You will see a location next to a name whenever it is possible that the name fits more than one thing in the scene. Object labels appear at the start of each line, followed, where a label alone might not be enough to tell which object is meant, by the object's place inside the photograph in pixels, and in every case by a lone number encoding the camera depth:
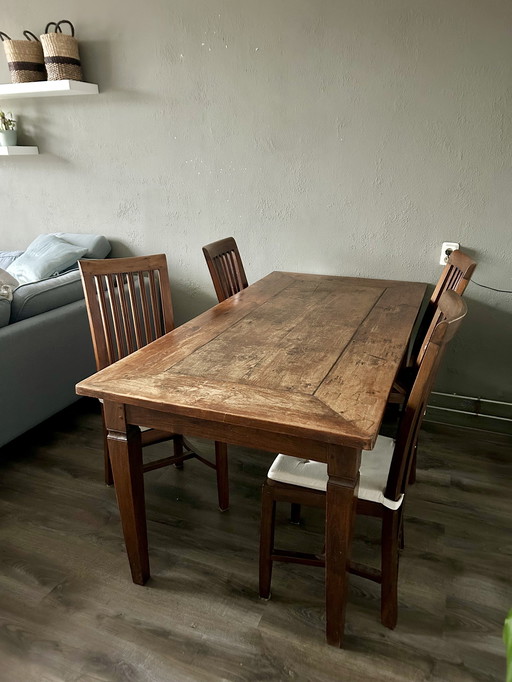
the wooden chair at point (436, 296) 1.87
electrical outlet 2.44
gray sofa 2.22
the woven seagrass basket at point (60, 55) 2.73
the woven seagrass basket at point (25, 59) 2.83
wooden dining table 1.21
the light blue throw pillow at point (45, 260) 2.93
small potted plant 3.06
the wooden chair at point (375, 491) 1.33
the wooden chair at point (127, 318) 1.87
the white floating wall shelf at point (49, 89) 2.74
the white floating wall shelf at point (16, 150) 3.03
